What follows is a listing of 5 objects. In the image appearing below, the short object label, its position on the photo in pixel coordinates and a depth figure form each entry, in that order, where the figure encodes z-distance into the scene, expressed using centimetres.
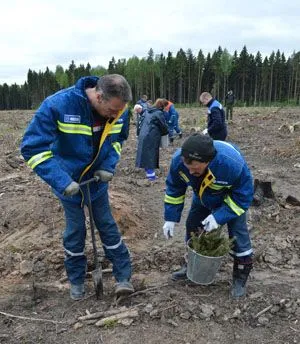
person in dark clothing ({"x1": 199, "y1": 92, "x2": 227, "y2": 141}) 916
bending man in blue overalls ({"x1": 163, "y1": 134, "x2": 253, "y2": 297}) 346
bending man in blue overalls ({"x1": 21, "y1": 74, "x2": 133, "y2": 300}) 338
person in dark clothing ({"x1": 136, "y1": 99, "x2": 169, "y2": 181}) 924
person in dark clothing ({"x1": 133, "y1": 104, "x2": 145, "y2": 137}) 1022
